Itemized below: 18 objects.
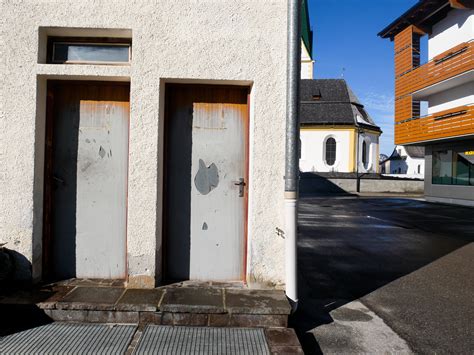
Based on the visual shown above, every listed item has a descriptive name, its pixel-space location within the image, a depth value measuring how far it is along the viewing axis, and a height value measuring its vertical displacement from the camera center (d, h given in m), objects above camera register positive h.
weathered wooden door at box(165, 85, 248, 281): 3.76 -0.05
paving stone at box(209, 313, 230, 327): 3.00 -1.35
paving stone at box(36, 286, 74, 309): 3.02 -1.22
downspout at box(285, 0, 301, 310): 3.29 +0.37
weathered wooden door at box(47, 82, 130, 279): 3.75 -0.03
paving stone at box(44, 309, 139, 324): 3.01 -1.34
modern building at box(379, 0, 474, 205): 17.11 +5.70
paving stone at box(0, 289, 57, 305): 3.05 -1.22
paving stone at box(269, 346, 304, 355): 2.59 -1.42
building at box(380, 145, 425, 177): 54.06 +3.53
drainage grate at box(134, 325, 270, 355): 2.62 -1.43
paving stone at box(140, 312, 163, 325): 3.01 -1.34
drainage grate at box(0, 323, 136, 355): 2.58 -1.42
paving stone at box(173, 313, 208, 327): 3.00 -1.35
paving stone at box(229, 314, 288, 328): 3.00 -1.35
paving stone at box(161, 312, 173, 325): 3.01 -1.35
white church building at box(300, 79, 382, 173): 36.84 +4.98
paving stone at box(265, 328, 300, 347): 2.73 -1.42
